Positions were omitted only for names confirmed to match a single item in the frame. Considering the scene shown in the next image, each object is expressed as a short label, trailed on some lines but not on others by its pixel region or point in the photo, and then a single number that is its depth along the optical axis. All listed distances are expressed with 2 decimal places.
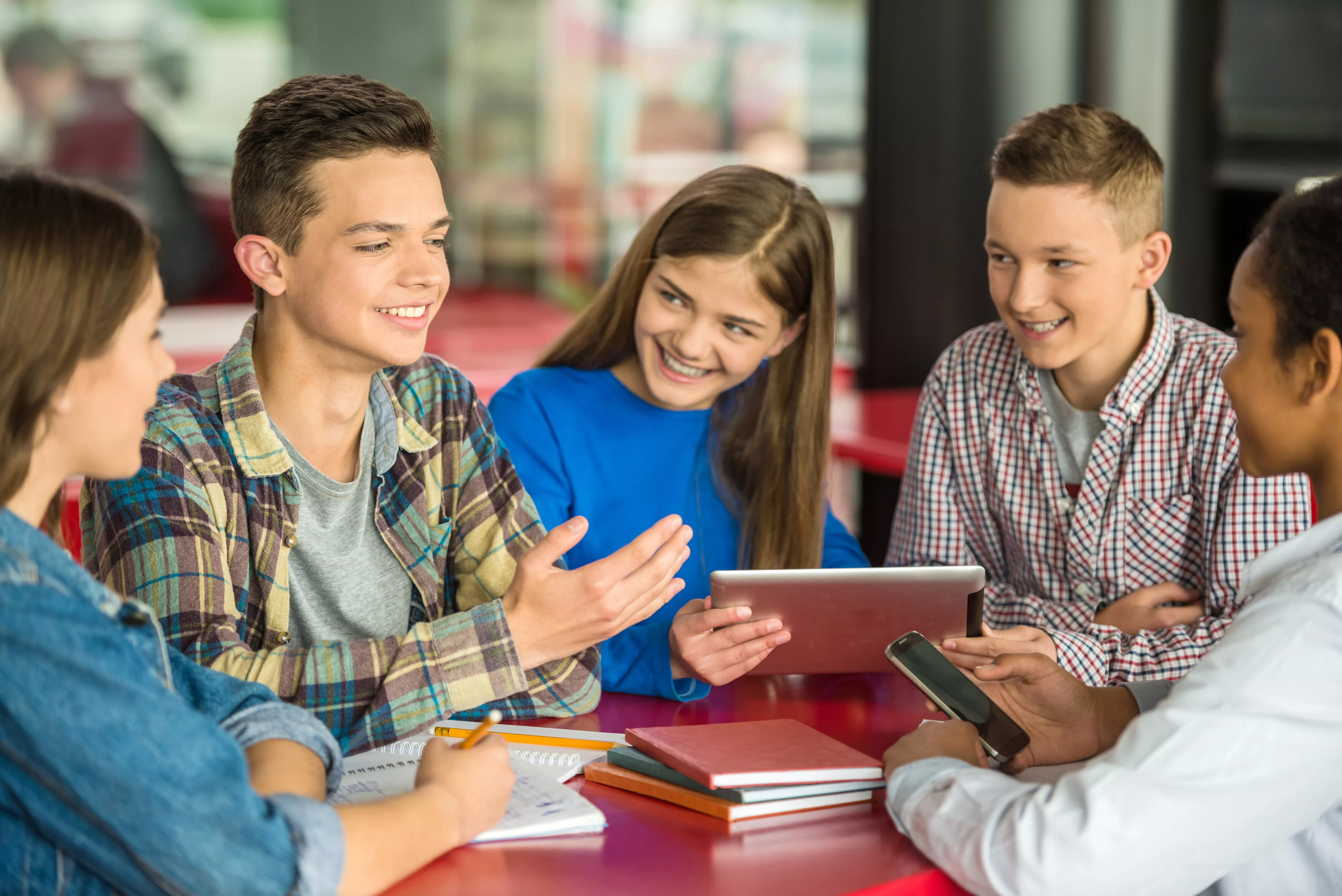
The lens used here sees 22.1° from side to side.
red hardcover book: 2.63
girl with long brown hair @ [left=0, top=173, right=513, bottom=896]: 2.40
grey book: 2.62
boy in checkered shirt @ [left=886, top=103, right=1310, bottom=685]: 3.13
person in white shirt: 2.48
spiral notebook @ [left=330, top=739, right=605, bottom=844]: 2.59
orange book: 2.62
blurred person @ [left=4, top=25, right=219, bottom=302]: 6.93
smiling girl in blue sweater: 3.17
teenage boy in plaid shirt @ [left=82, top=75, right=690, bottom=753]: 2.73
